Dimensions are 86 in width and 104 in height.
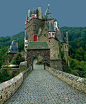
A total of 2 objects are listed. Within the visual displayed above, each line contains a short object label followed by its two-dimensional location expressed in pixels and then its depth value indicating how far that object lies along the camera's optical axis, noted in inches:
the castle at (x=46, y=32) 1547.7
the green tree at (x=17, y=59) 1438.2
